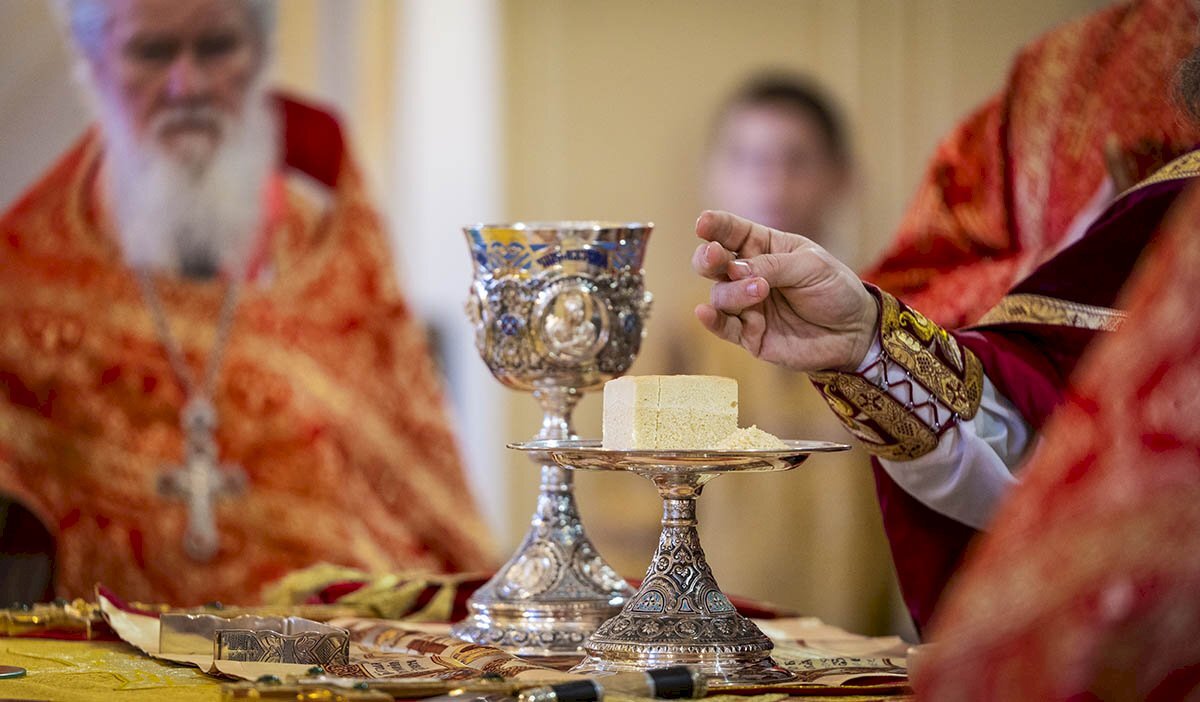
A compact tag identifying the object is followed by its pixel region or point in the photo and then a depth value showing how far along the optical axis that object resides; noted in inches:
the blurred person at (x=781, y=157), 308.8
